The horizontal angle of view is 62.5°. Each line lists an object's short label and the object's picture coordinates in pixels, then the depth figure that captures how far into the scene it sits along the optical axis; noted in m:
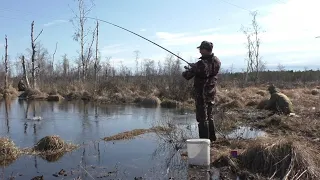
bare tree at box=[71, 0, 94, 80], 24.86
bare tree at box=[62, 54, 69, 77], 44.97
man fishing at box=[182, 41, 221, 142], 4.69
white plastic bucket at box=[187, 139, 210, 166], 3.87
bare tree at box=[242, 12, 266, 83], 32.89
